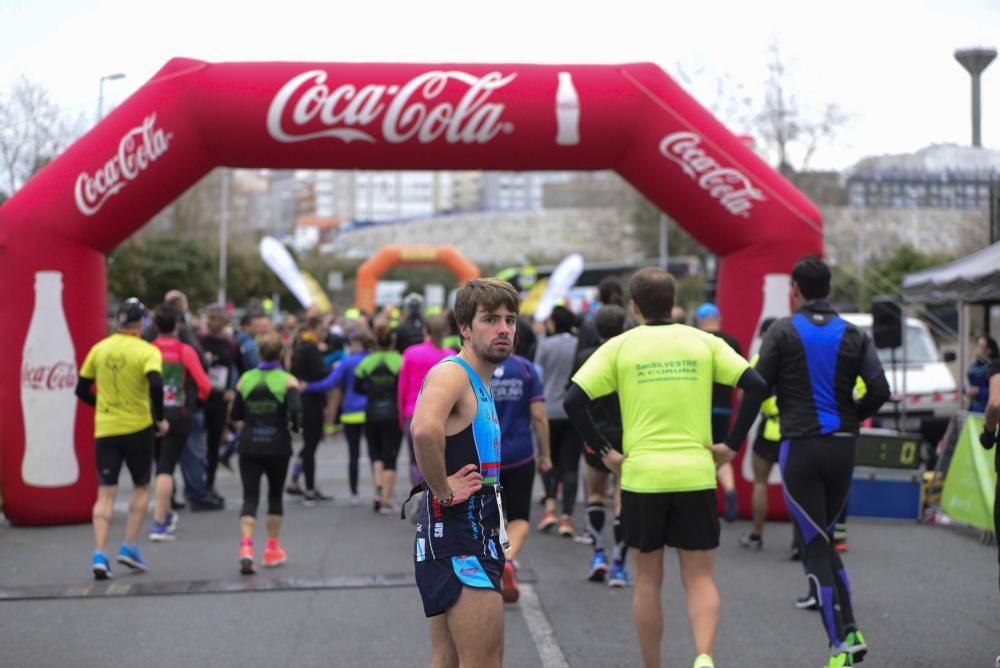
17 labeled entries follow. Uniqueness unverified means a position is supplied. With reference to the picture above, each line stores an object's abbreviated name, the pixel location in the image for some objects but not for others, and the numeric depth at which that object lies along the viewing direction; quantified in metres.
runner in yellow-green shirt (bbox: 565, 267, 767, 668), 4.94
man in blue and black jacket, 5.58
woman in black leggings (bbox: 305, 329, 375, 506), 11.37
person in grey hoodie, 9.62
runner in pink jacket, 9.09
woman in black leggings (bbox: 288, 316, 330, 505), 11.62
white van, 16.19
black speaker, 13.69
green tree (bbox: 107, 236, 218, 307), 35.69
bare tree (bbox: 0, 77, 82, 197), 15.55
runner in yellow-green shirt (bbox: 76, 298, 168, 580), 7.95
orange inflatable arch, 40.31
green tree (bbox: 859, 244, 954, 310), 40.22
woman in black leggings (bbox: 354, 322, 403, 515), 10.89
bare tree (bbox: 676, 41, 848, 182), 33.41
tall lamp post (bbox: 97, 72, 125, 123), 21.38
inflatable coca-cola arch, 9.72
